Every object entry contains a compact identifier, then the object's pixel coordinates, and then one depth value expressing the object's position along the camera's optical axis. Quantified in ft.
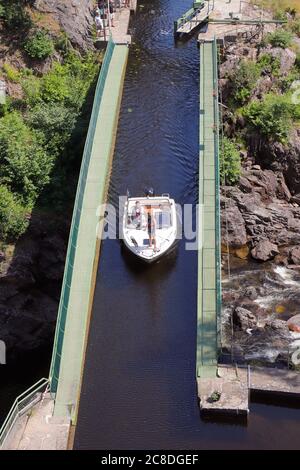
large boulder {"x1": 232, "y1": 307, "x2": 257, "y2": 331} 128.47
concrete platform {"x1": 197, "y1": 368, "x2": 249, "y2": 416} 96.89
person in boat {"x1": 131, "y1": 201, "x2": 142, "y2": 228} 131.75
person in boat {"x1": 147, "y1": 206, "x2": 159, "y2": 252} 125.29
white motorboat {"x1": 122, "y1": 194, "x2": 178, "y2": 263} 125.18
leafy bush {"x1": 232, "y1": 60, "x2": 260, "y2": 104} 173.68
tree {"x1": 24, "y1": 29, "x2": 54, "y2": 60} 178.40
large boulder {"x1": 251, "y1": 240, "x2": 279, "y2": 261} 148.05
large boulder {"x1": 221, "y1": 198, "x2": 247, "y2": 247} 150.20
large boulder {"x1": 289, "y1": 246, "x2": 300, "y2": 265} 147.95
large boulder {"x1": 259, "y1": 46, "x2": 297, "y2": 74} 183.93
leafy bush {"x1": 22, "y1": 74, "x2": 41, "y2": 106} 169.48
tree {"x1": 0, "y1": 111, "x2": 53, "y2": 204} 149.18
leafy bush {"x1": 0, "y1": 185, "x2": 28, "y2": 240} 143.23
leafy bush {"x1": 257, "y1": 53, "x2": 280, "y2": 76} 181.47
